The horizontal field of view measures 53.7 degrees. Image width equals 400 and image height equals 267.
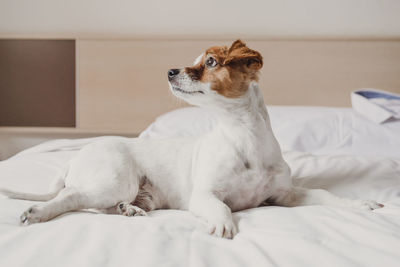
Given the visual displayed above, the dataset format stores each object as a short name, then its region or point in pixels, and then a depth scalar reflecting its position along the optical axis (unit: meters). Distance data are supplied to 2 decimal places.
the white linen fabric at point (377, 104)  2.14
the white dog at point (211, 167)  1.14
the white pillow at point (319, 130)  2.06
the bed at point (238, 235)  0.68
